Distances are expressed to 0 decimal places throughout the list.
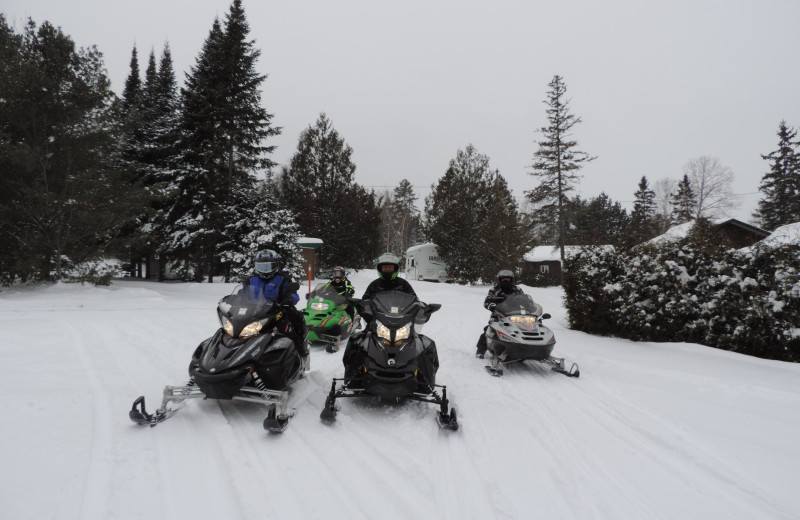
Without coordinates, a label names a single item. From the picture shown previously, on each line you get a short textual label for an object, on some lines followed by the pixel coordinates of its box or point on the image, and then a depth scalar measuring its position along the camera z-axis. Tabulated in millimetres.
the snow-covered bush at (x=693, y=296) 6742
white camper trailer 32688
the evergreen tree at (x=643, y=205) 44281
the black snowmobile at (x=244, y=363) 3385
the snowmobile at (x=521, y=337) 5695
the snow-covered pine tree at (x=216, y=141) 18719
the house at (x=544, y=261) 39147
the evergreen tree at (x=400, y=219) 54344
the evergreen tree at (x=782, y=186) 31375
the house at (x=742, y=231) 22517
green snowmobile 7254
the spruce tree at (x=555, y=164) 30641
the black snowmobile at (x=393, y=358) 3773
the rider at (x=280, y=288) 4348
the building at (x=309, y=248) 22962
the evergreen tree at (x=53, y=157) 11727
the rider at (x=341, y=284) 7866
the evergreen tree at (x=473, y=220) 23219
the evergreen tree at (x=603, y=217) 45688
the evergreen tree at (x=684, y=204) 39884
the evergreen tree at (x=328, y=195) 27203
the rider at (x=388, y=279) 4945
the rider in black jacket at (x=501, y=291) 6848
